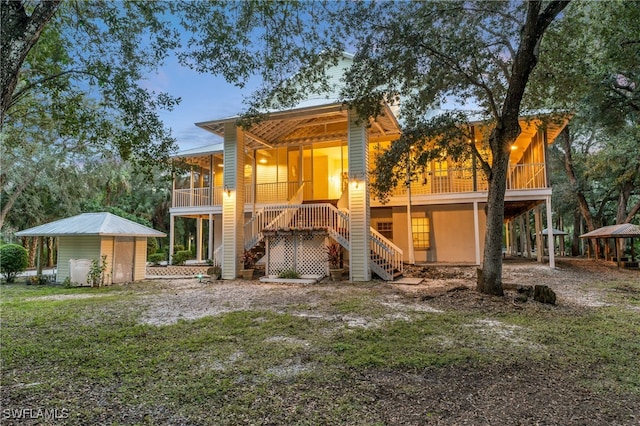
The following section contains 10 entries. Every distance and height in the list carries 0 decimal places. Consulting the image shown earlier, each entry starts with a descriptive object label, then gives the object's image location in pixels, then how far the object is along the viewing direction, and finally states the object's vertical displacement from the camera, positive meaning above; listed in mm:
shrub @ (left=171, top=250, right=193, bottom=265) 17047 -926
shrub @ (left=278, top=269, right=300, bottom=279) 11773 -1216
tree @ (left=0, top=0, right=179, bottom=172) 5688 +2939
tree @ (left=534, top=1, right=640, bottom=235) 8742 +4842
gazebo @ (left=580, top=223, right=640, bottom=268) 13516 +42
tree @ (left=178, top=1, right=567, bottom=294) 6152 +3789
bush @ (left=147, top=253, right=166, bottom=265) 19708 -1063
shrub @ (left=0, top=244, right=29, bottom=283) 12750 -721
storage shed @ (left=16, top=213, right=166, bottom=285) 11211 -142
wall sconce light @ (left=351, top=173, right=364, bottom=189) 11008 +1818
